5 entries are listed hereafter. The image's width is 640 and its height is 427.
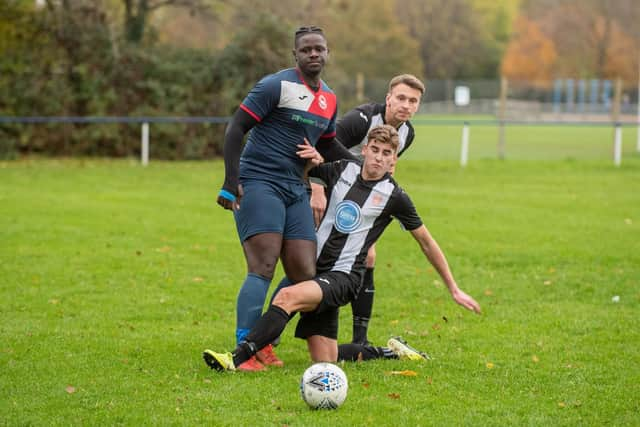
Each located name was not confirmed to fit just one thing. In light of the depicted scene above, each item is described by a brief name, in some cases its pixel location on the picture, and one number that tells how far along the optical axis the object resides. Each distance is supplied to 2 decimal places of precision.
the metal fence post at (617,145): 44.13
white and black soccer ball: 10.70
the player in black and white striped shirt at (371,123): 13.79
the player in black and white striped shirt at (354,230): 12.48
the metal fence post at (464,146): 44.50
